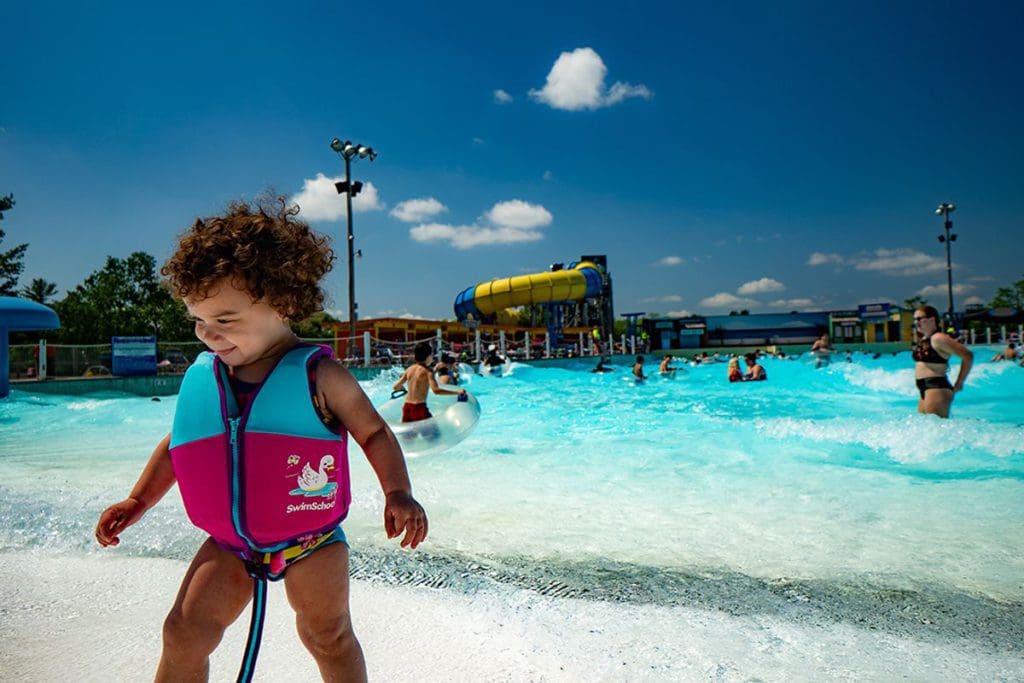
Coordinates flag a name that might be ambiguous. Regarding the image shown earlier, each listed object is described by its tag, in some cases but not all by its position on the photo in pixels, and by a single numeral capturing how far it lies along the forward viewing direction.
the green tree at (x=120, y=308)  30.45
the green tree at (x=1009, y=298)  47.91
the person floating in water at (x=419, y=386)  6.47
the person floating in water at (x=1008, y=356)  20.26
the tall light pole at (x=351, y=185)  19.34
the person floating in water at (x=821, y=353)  22.17
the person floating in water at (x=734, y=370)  17.57
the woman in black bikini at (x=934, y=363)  6.20
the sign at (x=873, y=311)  43.06
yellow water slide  25.94
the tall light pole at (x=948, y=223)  31.75
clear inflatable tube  5.21
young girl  1.33
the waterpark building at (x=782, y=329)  43.06
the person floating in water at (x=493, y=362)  20.19
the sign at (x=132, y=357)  16.31
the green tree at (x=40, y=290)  34.03
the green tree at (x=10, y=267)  25.75
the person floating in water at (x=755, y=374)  17.94
